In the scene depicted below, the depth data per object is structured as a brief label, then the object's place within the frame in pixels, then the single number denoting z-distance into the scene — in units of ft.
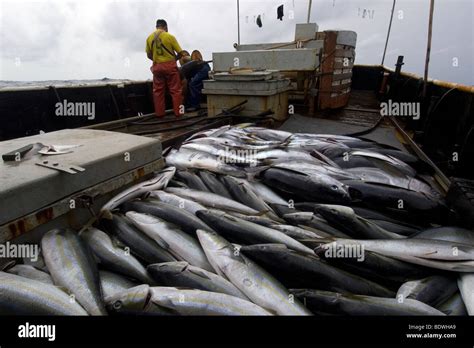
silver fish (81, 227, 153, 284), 7.64
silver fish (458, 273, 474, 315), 6.35
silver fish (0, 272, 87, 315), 5.90
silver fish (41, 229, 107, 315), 6.45
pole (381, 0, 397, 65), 50.76
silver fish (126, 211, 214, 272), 8.04
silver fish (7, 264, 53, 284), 7.09
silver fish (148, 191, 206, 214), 10.10
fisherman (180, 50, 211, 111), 32.35
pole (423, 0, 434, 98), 17.05
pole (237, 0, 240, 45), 46.94
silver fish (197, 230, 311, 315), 6.37
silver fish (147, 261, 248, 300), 6.83
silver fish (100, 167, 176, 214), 9.94
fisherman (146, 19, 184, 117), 24.26
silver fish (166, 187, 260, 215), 10.10
